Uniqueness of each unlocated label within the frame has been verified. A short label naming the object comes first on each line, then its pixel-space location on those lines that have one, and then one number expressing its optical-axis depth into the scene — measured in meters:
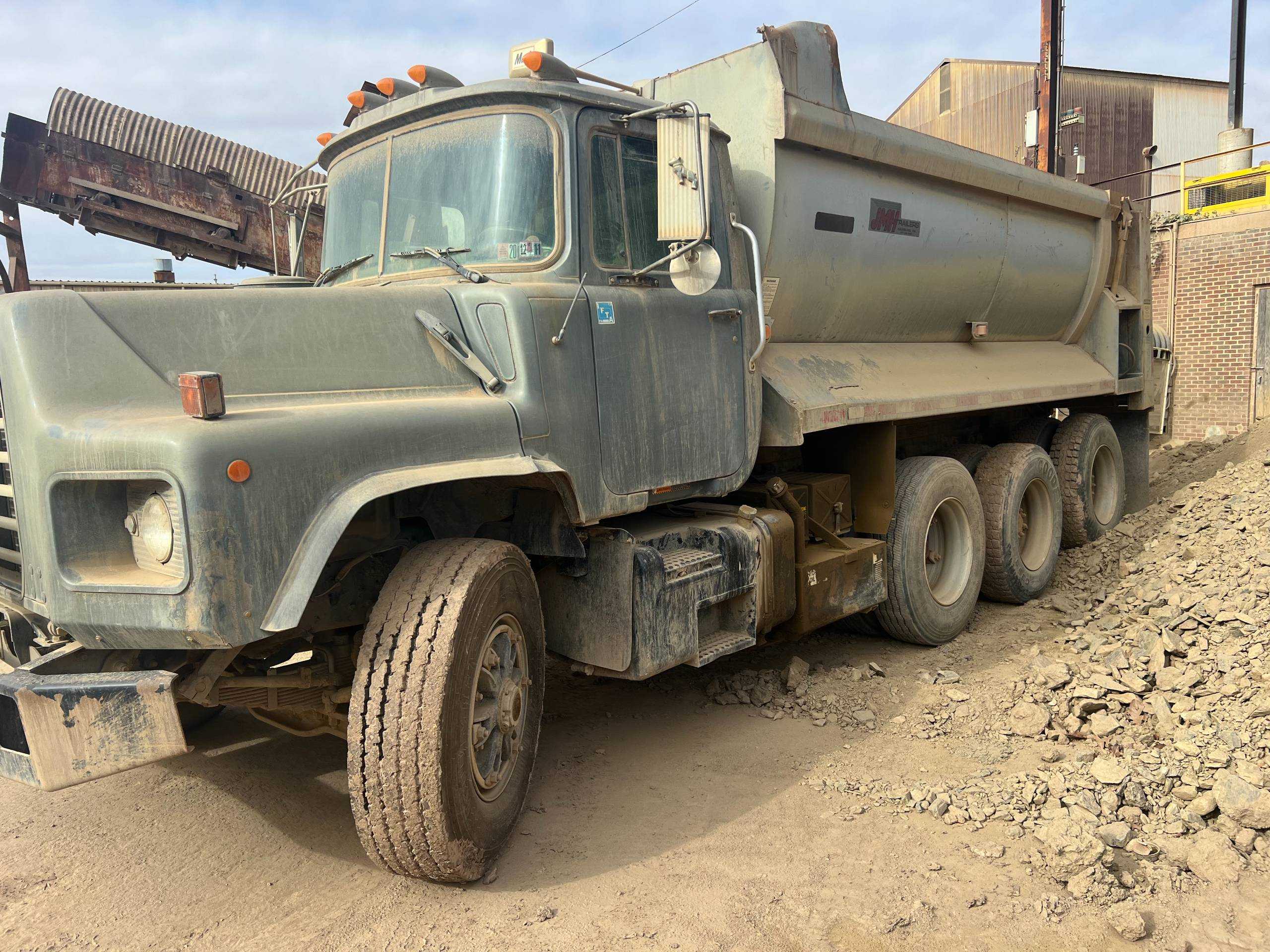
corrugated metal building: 28.86
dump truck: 2.78
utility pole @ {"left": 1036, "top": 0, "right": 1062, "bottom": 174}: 15.75
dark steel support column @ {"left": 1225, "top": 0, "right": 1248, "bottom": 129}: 20.91
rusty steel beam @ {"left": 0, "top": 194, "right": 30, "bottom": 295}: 7.13
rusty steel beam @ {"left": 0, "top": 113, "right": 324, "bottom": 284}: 8.53
